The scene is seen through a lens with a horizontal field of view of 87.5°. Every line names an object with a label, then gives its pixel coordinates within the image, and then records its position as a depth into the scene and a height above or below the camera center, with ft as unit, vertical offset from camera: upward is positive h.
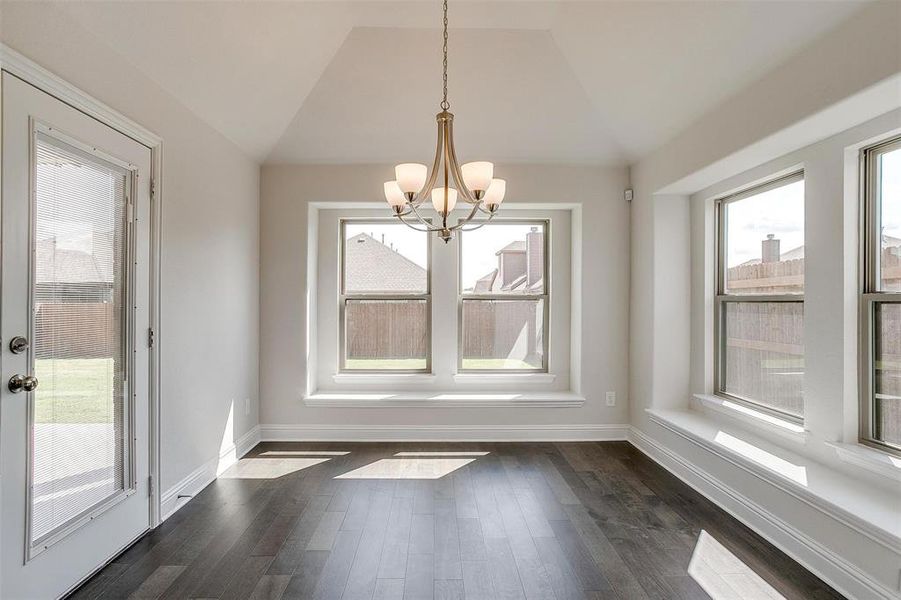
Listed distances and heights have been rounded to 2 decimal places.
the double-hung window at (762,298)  9.49 +0.08
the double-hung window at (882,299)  7.54 +0.04
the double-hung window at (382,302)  15.26 -0.03
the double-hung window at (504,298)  15.30 +0.10
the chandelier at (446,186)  7.32 +1.86
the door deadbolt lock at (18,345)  5.91 -0.56
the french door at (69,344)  5.92 -0.63
